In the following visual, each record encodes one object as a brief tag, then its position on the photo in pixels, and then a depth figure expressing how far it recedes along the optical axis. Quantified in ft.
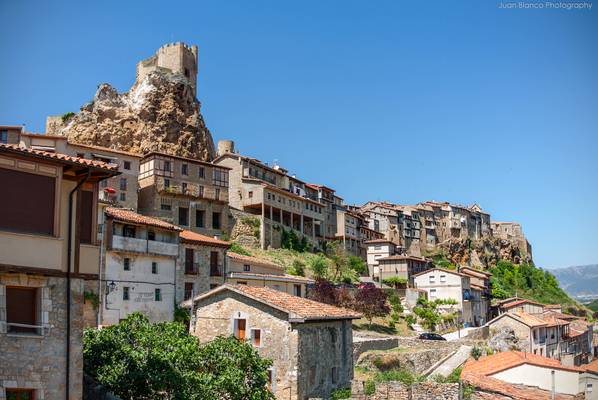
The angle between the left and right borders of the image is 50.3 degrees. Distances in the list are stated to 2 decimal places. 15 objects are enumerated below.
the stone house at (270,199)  247.29
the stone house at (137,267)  120.98
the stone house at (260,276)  150.62
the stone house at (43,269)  48.65
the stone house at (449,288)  236.84
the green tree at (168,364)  64.90
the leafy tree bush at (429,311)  214.07
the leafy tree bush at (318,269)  219.41
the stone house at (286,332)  83.66
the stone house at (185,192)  211.82
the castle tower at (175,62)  301.24
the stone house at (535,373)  123.13
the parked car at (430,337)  180.55
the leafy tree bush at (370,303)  199.72
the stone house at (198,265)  135.95
